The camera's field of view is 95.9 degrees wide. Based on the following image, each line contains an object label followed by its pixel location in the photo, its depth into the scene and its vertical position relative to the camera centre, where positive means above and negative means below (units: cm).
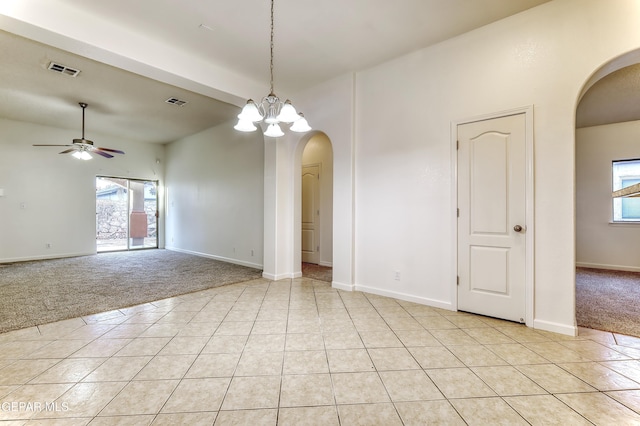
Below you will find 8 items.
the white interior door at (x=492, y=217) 297 -1
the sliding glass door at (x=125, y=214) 809 +2
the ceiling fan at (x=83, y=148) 545 +127
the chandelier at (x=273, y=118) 243 +84
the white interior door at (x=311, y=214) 657 +3
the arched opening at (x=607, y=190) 488 +57
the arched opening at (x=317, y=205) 632 +23
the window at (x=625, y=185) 584 +65
